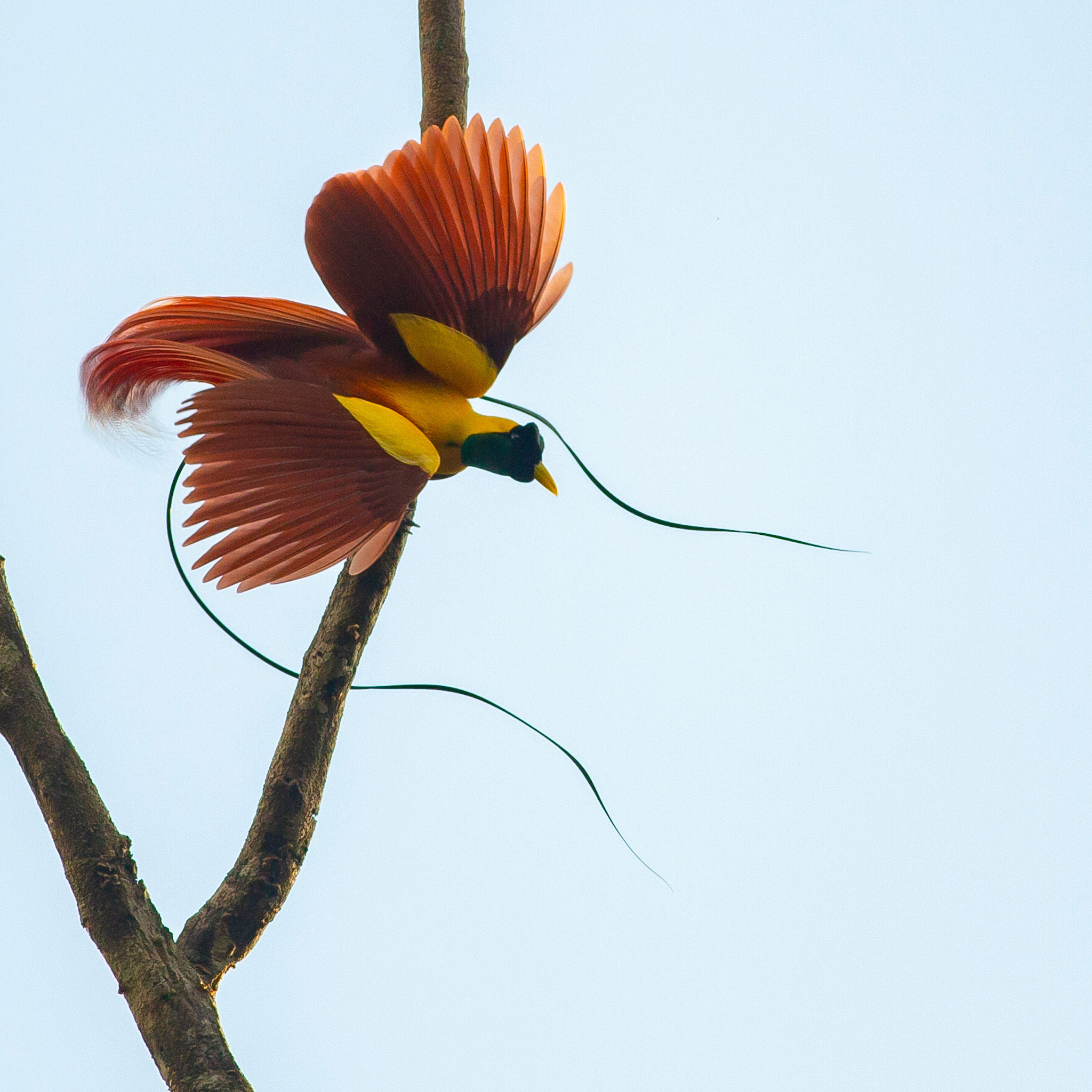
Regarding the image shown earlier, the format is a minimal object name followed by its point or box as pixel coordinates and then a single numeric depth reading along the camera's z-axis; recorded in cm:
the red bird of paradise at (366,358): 2011
